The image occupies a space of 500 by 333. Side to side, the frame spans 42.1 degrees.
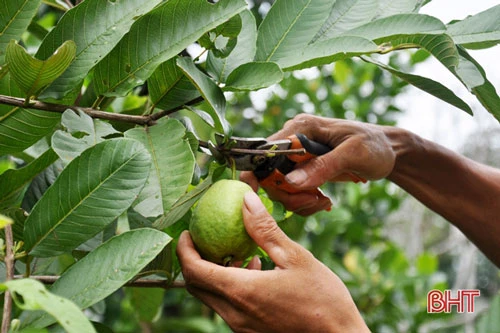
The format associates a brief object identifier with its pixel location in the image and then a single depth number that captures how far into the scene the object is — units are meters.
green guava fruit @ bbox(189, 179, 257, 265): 0.97
